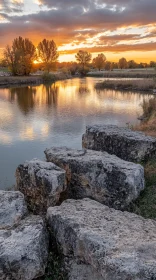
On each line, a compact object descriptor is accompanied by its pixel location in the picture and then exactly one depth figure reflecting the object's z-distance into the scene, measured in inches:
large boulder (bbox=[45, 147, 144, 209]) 254.8
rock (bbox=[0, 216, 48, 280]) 170.2
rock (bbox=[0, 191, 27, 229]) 206.1
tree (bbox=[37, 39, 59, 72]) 3122.5
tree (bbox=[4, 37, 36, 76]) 2436.0
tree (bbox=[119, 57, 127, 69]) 4783.5
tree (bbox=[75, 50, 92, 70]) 4028.1
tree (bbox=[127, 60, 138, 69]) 4798.2
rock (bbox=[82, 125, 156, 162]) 343.6
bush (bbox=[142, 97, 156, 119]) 750.3
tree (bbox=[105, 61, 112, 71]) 4702.3
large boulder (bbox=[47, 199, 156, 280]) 153.6
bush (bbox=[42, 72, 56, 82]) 2274.4
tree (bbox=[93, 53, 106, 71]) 4542.3
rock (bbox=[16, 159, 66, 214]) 235.1
